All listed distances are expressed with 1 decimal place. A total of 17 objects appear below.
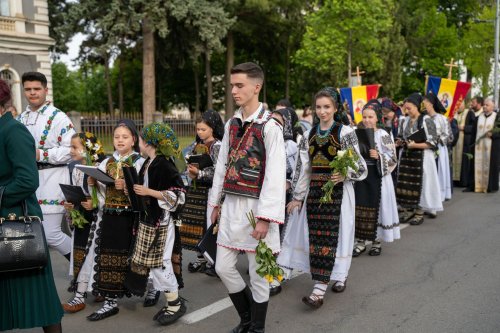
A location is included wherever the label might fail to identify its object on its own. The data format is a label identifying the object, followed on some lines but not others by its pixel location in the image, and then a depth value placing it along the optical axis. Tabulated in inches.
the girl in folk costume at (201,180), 209.6
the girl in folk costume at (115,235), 171.6
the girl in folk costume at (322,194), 186.2
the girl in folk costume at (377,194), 238.5
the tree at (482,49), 1177.4
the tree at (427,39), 1454.2
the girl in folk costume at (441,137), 340.5
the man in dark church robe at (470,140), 460.4
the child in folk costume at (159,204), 163.6
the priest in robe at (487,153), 444.5
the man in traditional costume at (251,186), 138.1
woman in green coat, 121.9
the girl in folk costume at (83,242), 177.3
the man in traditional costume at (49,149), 192.1
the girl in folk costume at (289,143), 223.4
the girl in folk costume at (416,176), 317.7
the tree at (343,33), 910.4
